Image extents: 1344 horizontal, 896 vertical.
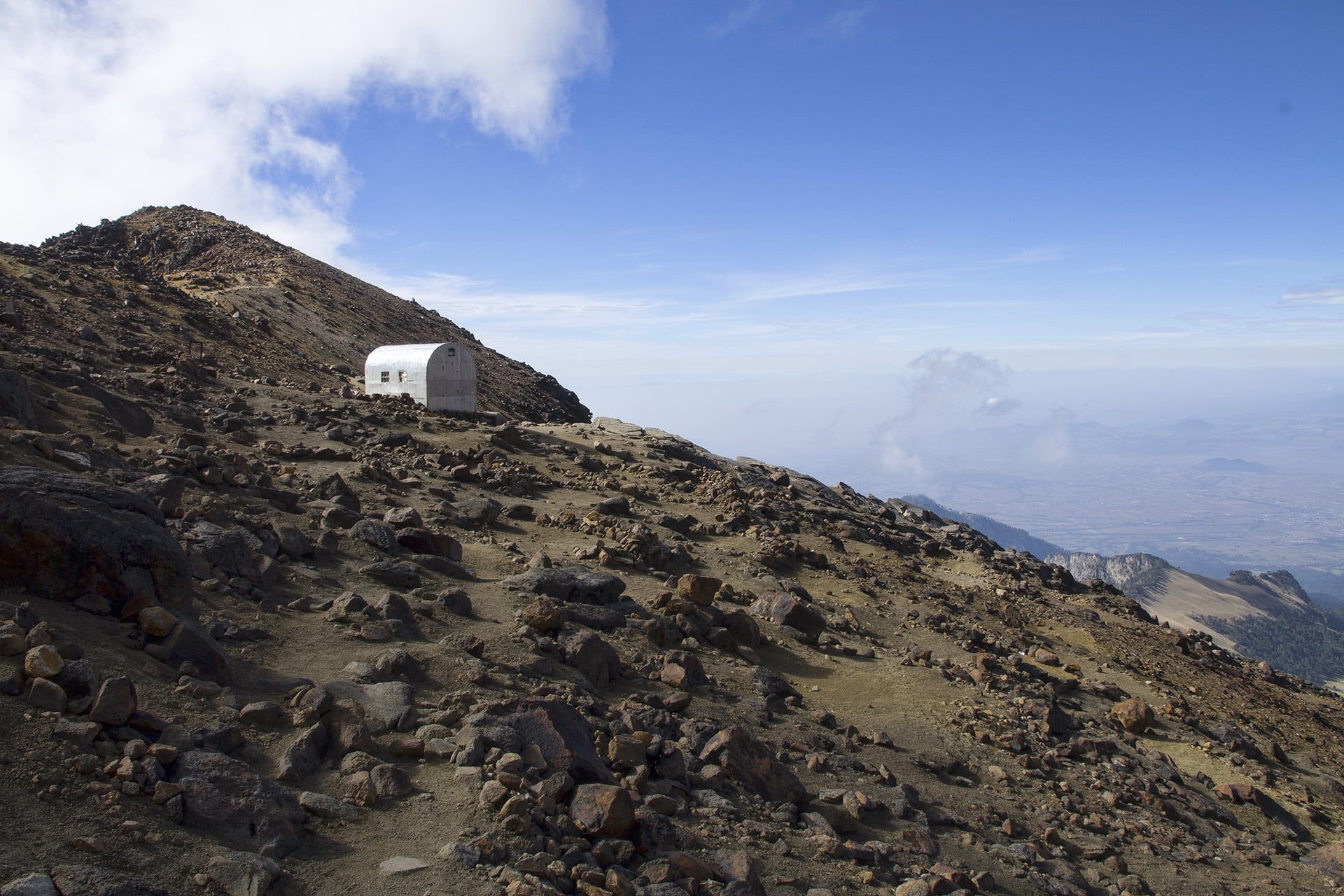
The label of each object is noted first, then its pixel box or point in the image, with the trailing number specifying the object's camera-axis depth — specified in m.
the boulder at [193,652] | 7.24
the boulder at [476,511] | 16.33
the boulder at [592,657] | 10.06
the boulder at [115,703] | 5.81
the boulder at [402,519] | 14.01
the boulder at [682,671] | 10.63
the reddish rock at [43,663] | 5.86
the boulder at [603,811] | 6.48
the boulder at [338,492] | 14.45
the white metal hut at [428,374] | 28.64
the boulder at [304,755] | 6.38
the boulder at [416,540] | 13.02
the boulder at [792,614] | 14.95
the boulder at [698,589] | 14.04
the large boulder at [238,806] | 5.50
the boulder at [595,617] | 11.77
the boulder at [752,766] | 8.38
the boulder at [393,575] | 11.52
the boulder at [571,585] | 12.55
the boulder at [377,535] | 12.58
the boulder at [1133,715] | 14.84
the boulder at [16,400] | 12.18
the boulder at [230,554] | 10.01
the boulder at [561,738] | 7.16
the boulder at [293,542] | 11.36
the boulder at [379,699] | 7.43
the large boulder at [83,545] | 7.32
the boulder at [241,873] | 5.01
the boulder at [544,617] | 10.80
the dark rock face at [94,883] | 4.50
